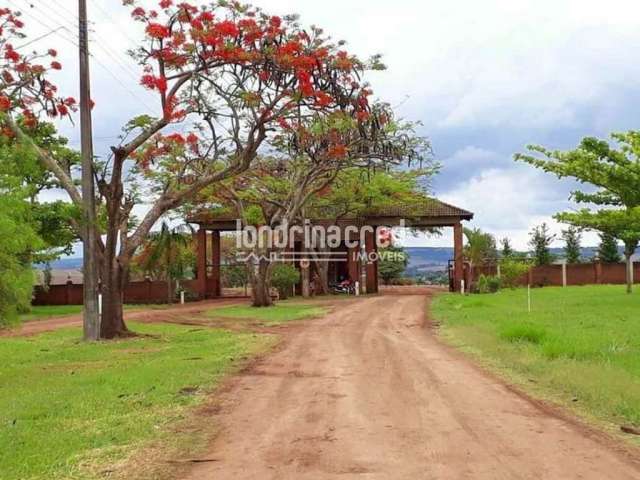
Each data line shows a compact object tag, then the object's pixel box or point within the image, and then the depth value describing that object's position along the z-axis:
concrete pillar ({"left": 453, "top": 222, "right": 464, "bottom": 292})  43.22
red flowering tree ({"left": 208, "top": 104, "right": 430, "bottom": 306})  22.30
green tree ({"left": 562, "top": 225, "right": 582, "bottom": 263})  53.66
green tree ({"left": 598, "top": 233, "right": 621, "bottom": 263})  52.52
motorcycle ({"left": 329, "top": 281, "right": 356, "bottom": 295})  44.47
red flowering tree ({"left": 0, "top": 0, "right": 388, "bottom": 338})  18.48
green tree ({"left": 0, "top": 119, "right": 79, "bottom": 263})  12.23
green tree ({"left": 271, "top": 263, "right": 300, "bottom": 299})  40.47
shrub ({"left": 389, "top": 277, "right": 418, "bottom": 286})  62.18
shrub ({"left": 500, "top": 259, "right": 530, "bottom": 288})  44.31
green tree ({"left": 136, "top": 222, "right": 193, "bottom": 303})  39.22
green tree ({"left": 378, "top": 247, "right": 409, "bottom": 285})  54.56
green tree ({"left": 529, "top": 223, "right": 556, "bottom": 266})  52.09
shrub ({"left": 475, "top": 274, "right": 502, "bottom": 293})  41.88
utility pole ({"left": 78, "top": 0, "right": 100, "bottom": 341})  18.92
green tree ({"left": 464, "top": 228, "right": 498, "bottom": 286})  45.75
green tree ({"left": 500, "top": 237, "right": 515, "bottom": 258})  53.38
